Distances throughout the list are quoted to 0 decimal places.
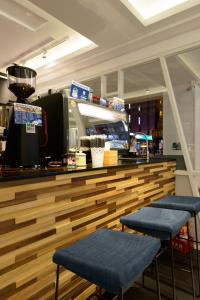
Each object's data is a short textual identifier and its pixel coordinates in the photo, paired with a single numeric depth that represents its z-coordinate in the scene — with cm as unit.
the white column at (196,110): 404
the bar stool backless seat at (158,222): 146
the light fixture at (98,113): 272
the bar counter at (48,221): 119
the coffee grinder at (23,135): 151
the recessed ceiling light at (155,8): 256
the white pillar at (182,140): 304
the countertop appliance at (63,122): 221
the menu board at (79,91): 247
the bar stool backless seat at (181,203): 199
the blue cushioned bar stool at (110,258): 92
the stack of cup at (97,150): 191
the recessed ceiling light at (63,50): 352
